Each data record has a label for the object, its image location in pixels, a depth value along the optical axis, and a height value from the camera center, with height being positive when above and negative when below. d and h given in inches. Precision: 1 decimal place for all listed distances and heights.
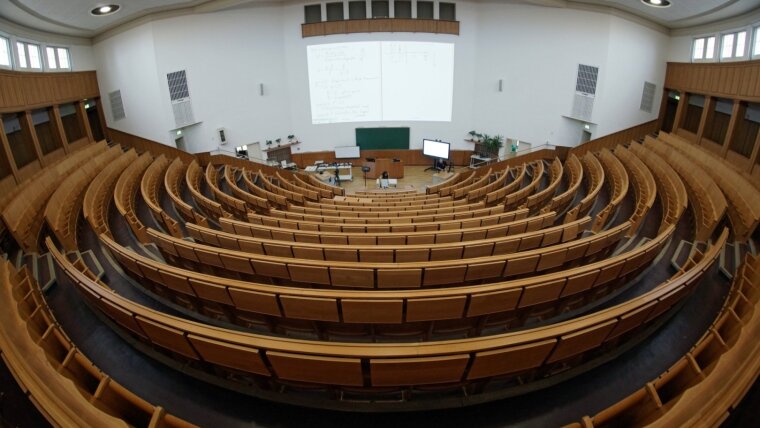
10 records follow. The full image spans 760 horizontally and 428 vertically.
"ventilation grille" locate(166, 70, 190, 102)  416.3 +34.8
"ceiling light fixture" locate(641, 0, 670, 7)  311.6 +84.8
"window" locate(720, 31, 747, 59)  319.3 +49.6
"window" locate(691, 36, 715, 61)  353.4 +52.3
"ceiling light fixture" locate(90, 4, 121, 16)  318.5 +94.7
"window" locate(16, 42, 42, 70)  325.7 +58.3
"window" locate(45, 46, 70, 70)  362.0 +61.9
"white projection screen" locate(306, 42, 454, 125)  479.5 +39.4
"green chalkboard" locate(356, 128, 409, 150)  524.4 -37.1
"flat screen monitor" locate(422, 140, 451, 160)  499.5 -51.3
